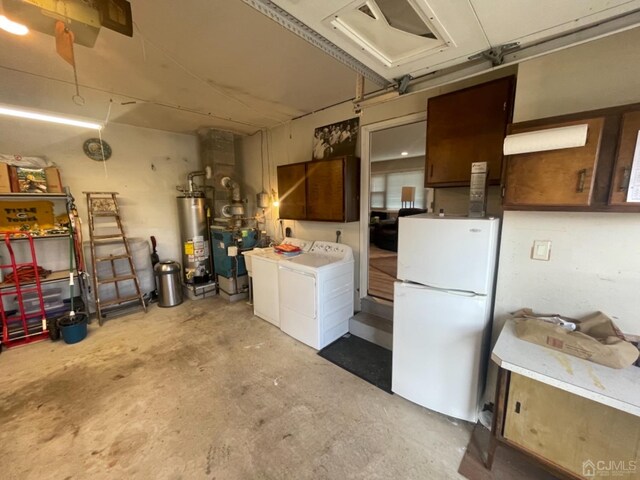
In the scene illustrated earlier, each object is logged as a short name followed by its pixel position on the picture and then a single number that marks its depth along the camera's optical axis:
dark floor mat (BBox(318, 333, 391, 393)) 2.28
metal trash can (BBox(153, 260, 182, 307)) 3.77
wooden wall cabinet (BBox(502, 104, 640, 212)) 1.16
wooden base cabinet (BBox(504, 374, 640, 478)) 1.11
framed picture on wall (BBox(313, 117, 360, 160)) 3.05
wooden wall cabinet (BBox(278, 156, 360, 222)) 2.92
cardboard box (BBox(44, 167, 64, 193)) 3.08
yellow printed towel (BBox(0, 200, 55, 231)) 2.93
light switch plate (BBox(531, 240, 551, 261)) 1.54
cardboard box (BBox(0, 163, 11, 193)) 2.70
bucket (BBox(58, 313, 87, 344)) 2.80
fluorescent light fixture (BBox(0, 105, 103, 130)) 2.19
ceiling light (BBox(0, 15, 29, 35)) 1.26
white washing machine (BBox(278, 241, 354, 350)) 2.66
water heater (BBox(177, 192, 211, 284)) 4.11
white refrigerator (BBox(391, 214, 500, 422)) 1.64
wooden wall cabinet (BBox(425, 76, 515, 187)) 1.74
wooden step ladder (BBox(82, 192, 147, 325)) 3.38
